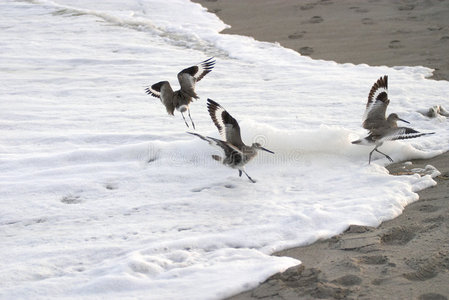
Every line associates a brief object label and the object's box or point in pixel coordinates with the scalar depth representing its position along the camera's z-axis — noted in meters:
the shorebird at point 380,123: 10.35
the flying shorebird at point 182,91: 12.34
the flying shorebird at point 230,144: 10.07
